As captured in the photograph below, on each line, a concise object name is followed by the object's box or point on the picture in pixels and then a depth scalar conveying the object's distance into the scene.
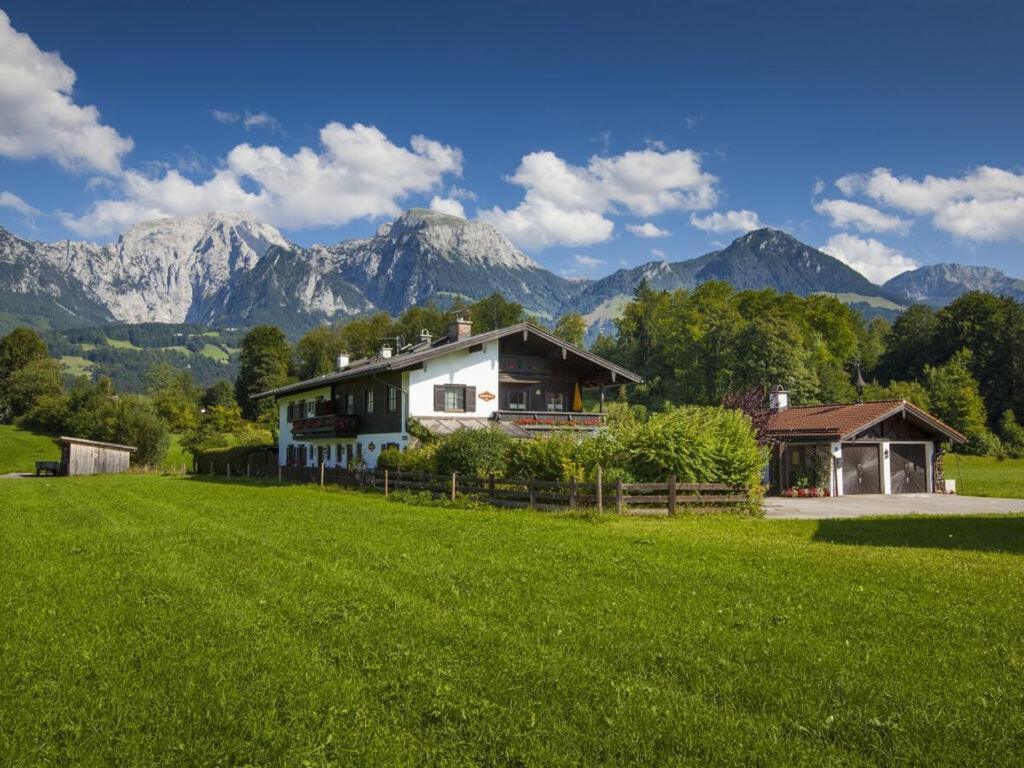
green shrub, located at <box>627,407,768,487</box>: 23.56
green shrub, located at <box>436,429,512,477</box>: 27.86
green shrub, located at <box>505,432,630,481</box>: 24.28
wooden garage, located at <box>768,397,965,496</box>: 35.34
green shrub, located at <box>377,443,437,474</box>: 30.48
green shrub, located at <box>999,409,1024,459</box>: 67.62
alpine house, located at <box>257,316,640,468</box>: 38.06
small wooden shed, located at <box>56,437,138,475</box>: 52.31
